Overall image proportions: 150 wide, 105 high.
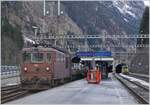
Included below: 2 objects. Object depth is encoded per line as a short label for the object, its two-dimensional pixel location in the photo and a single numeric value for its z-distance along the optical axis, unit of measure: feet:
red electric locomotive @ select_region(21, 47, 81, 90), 111.34
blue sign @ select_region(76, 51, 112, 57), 216.74
